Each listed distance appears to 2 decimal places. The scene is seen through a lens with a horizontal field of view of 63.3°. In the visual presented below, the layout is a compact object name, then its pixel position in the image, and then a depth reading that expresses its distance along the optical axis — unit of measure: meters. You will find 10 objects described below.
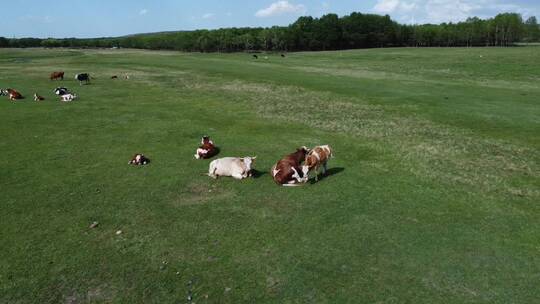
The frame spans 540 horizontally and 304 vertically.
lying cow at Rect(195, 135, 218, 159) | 14.48
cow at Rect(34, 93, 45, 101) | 26.41
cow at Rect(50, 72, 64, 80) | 36.65
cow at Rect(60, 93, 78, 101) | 26.11
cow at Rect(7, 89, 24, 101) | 26.45
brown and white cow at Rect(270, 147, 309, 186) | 11.99
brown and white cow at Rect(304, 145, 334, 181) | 12.31
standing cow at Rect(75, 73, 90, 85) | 34.16
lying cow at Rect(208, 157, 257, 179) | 12.58
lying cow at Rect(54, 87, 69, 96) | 28.16
